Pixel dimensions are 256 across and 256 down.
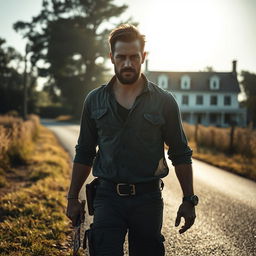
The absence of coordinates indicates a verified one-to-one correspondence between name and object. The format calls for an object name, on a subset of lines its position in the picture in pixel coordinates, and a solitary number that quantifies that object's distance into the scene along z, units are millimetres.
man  2559
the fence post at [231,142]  15662
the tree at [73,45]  44438
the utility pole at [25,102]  27594
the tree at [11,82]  49406
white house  49406
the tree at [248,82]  68625
